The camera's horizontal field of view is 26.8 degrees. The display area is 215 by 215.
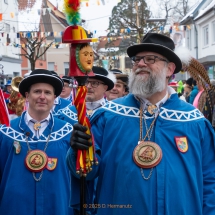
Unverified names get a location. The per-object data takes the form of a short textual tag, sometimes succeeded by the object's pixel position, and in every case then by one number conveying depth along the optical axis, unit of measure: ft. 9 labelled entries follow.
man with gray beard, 10.50
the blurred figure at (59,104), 23.87
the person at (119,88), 25.13
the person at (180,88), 73.47
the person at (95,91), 20.65
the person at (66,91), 29.81
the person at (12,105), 29.26
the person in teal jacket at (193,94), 44.65
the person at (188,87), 56.37
